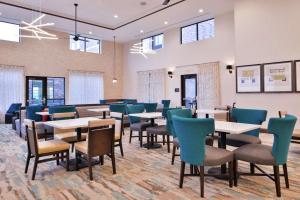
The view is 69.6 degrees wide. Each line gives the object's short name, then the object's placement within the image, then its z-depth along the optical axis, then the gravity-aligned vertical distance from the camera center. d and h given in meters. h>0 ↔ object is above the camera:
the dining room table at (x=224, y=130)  2.79 -0.39
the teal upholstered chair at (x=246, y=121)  3.36 -0.37
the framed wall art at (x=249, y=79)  6.37 +0.64
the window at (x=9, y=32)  8.96 +2.87
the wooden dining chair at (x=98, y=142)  3.17 -0.64
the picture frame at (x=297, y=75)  5.63 +0.63
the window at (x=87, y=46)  10.93 +2.85
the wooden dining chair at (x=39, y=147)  3.20 -0.72
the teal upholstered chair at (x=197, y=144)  2.50 -0.53
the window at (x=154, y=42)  10.69 +2.97
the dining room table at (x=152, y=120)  4.82 -0.49
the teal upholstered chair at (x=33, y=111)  6.29 -0.33
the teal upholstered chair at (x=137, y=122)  5.13 -0.58
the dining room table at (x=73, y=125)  3.44 -0.41
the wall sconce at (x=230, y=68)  7.86 +1.15
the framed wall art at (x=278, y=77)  5.79 +0.62
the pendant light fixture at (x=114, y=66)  12.40 +1.94
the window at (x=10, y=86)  8.91 +0.58
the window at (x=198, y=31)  8.67 +2.89
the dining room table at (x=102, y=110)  6.70 -0.32
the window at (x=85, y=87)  10.83 +0.67
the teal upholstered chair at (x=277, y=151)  2.49 -0.62
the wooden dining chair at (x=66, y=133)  3.94 -0.66
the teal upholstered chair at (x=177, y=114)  3.56 -0.25
